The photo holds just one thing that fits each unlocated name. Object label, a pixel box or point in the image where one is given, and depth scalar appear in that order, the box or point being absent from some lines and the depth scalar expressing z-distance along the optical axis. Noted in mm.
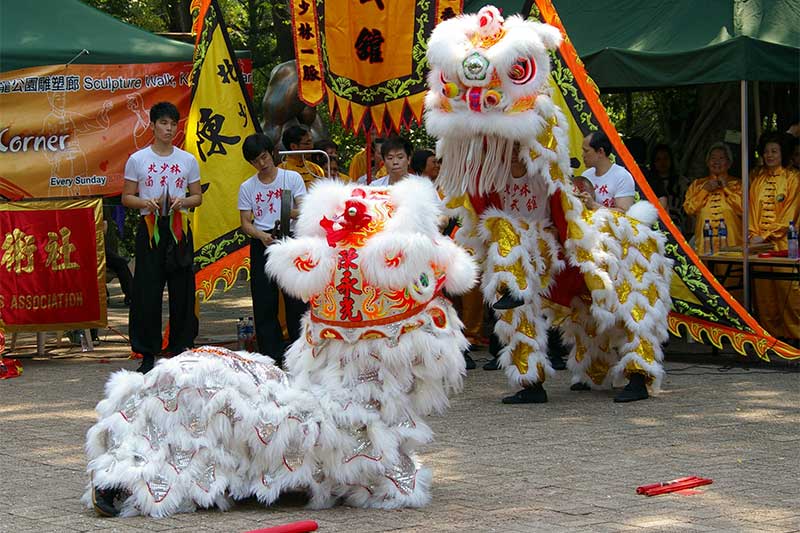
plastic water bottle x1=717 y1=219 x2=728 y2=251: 10898
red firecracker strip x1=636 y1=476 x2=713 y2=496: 5566
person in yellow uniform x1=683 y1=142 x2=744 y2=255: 10969
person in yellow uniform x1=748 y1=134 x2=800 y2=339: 10312
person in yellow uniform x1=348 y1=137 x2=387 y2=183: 10939
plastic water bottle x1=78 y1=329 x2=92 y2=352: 11304
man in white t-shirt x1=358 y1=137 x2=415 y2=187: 8945
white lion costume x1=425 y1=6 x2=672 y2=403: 7512
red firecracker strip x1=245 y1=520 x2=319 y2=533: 4805
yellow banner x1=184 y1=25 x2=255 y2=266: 10391
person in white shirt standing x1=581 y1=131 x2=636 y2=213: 8844
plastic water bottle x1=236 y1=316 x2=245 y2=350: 10758
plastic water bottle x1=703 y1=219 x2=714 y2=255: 10859
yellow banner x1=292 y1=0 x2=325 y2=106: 10297
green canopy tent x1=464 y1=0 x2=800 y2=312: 9992
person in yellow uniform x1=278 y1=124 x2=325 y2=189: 10570
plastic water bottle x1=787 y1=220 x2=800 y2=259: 10180
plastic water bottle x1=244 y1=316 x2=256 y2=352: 10758
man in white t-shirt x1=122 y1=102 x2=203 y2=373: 9242
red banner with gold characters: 10305
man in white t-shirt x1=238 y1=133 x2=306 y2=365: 9375
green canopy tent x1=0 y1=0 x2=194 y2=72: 10344
